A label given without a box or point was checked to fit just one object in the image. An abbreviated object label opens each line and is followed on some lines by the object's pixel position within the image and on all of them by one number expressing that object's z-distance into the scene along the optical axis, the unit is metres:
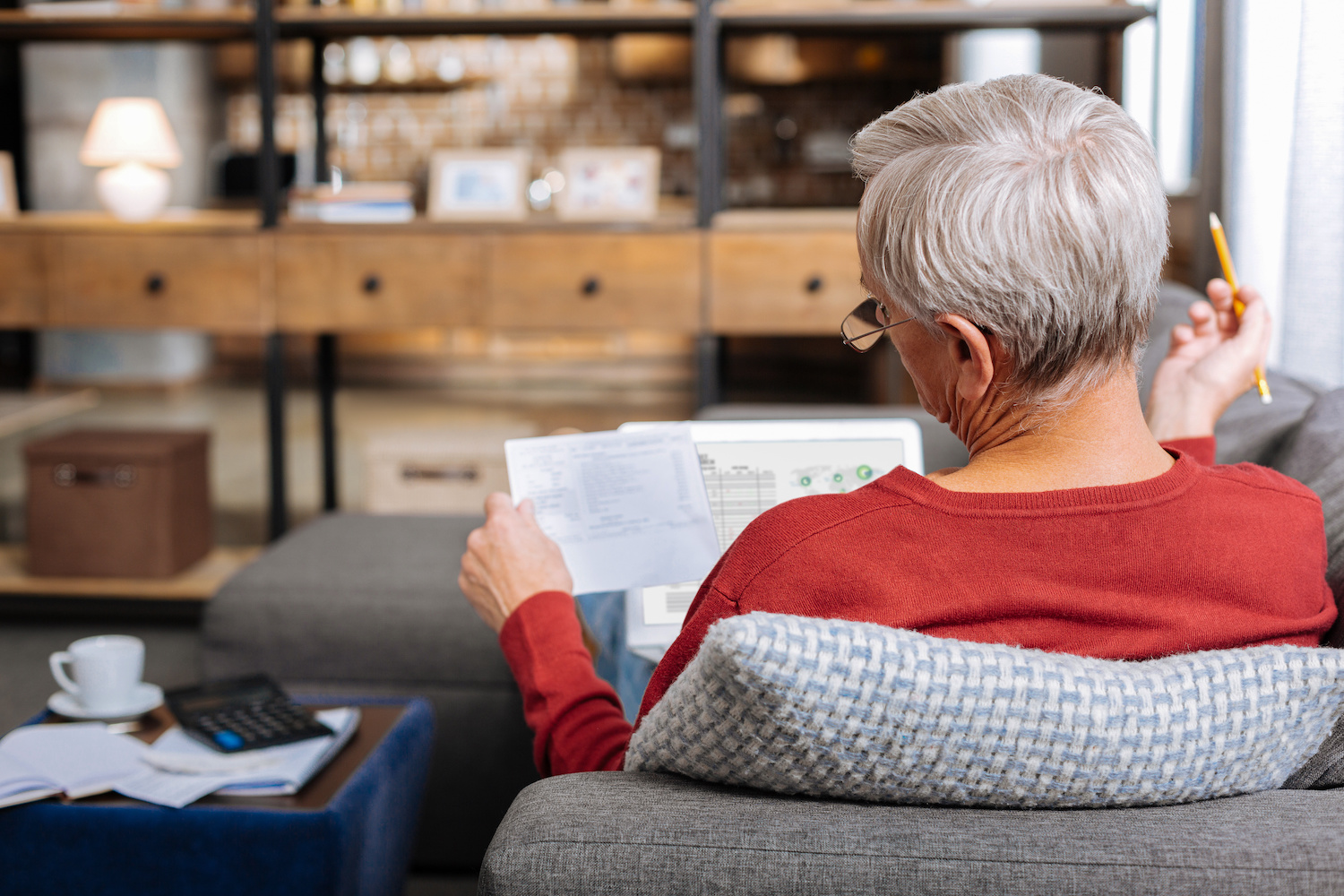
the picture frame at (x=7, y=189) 2.93
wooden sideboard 2.55
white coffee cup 1.34
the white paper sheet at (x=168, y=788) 1.12
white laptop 1.13
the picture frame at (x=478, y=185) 2.78
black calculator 1.24
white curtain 1.60
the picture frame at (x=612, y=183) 2.81
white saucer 1.34
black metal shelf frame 2.54
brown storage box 2.57
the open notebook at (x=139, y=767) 1.12
